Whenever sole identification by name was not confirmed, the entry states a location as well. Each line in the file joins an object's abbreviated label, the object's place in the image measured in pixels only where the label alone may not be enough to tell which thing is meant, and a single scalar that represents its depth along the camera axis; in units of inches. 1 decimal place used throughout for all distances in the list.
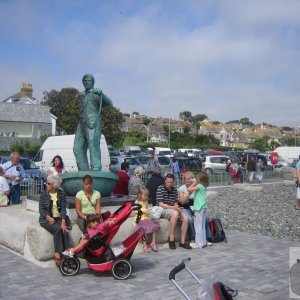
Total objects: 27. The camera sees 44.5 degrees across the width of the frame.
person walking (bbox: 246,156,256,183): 823.0
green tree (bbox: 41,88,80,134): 1808.2
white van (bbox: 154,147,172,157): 1390.2
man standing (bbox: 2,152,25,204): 361.4
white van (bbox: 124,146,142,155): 1395.6
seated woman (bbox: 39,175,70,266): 223.9
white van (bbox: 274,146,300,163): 1565.8
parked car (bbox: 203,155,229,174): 1028.6
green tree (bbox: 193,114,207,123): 5267.7
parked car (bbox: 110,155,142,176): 800.7
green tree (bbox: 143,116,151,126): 3888.5
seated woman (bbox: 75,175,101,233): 239.5
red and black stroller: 206.7
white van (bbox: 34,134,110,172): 732.4
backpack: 286.8
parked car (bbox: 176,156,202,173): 855.4
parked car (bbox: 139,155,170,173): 927.3
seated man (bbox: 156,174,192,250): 269.6
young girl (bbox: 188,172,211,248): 273.1
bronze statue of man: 296.4
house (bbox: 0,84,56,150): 1763.6
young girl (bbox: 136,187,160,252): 258.6
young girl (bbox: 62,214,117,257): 208.1
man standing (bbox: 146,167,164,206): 313.8
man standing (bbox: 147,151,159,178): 612.6
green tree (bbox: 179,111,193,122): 4965.1
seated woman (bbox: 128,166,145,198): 339.7
